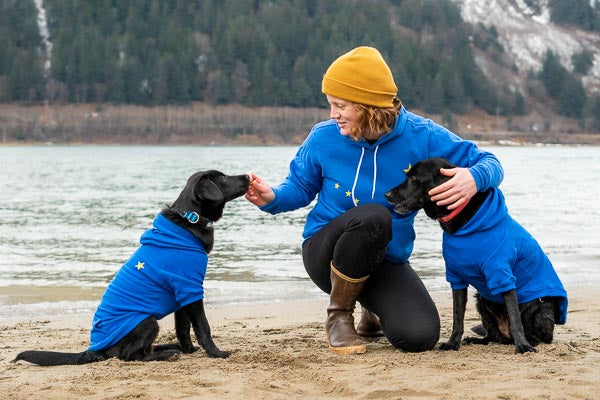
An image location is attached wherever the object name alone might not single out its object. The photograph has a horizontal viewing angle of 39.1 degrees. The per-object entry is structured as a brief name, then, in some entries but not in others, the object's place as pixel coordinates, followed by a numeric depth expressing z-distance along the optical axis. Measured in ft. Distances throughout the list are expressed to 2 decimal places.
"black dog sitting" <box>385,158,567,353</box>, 15.88
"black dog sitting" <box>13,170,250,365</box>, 15.76
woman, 16.06
